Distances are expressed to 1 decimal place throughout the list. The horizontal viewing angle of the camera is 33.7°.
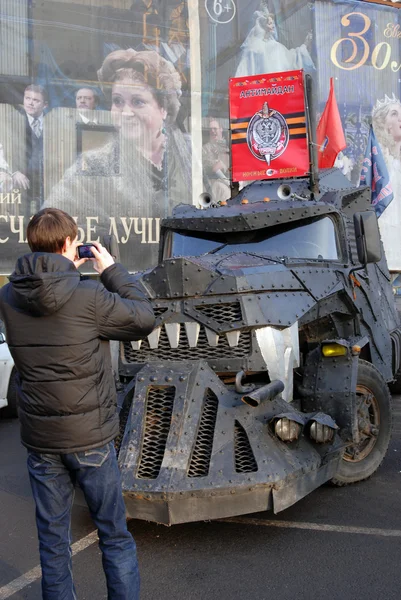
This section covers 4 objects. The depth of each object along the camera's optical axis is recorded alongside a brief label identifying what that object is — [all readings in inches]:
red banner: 323.3
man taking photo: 116.9
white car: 360.8
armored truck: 171.6
